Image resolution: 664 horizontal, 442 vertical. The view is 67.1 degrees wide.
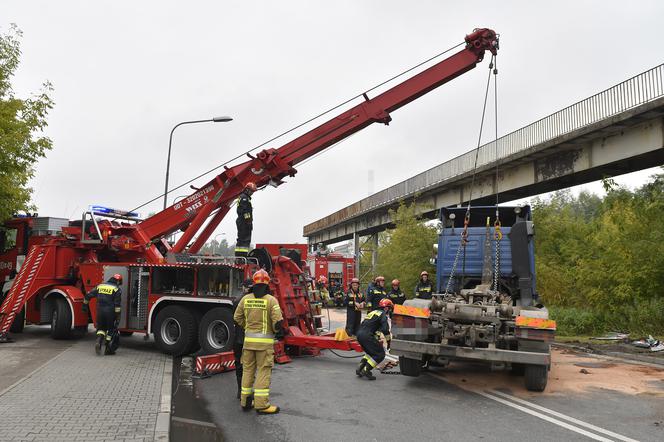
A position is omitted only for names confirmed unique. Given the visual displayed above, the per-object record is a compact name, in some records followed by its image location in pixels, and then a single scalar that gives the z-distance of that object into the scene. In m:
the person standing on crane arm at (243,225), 9.80
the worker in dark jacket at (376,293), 10.50
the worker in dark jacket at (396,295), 11.77
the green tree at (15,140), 12.20
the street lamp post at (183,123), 17.39
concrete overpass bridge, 15.41
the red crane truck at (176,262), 9.66
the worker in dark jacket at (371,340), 7.99
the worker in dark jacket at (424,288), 11.34
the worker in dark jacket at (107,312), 9.65
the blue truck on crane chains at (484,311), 6.71
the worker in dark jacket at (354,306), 11.69
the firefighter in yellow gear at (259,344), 6.05
